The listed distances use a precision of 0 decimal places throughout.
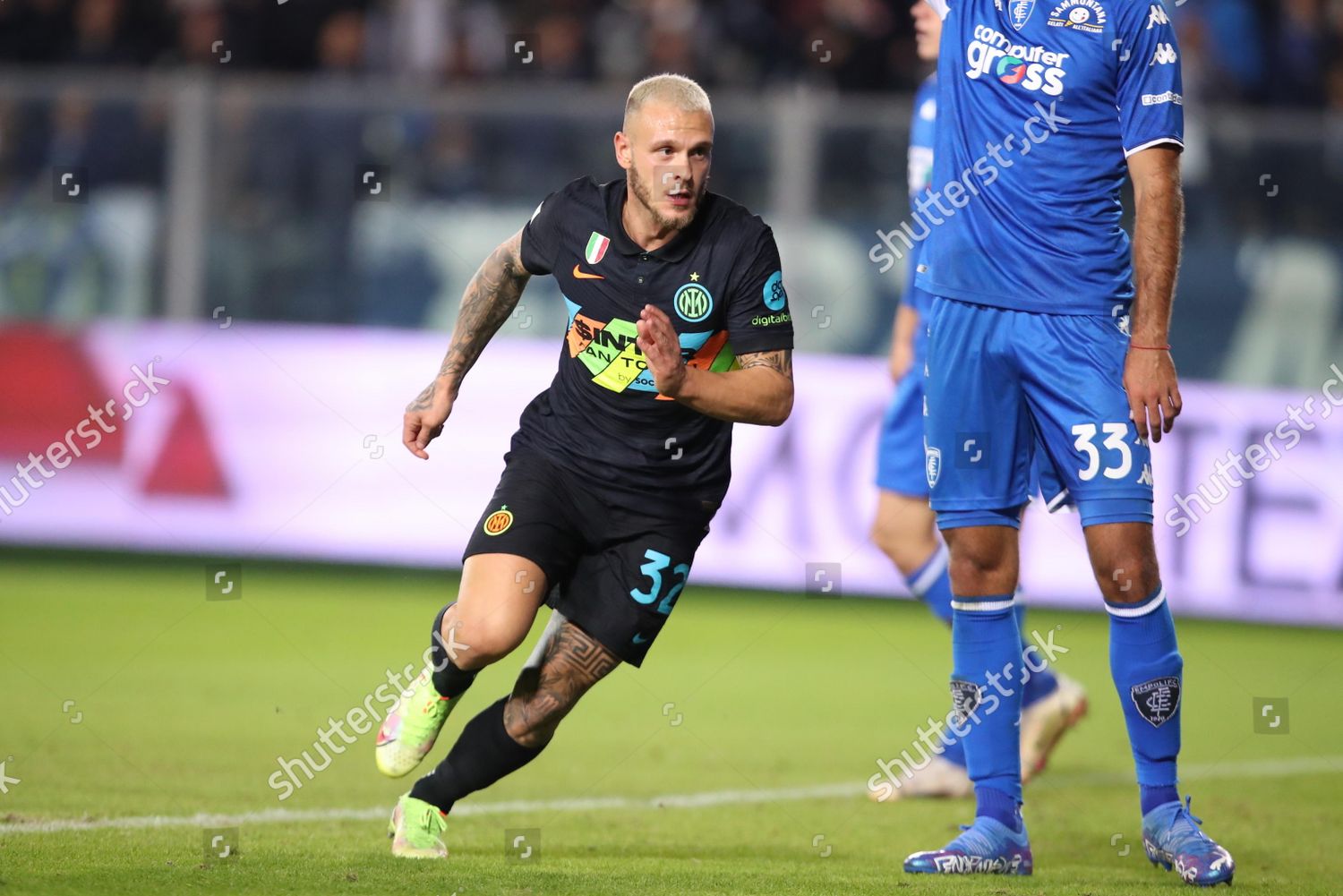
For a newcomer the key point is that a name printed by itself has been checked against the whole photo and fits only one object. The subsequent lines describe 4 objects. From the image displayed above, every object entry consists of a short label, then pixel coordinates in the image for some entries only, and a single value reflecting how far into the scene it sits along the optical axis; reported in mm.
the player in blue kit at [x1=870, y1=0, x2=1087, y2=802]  14508
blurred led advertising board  23078
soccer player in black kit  10687
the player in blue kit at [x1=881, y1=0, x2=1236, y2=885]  10555
